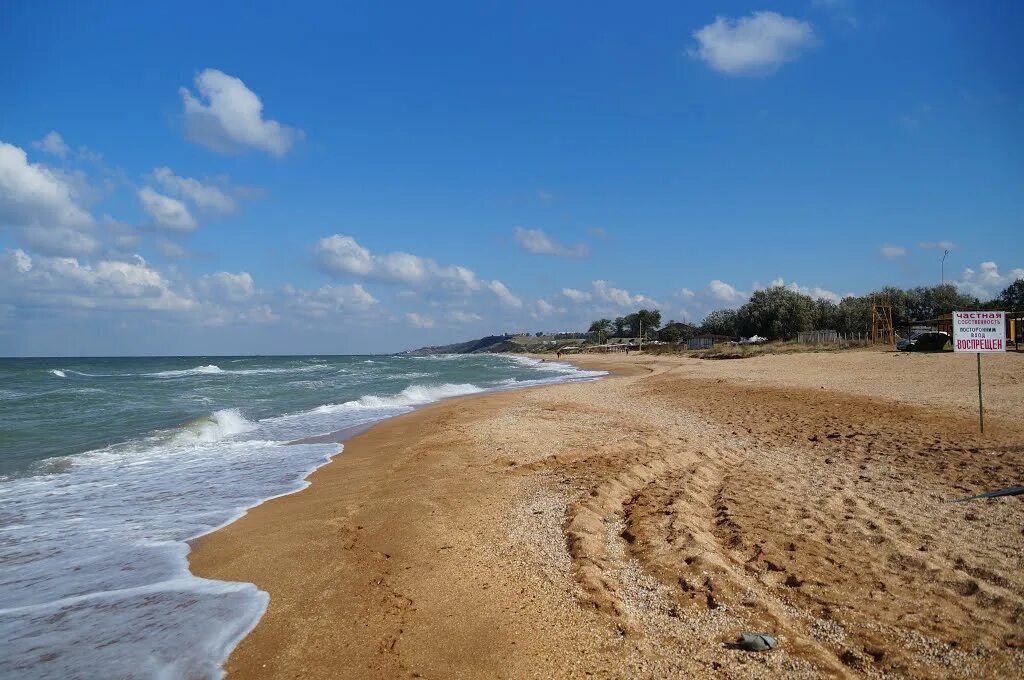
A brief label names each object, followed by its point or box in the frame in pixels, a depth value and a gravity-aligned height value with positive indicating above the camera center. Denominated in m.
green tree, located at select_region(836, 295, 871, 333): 61.47 +2.57
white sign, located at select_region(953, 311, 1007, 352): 10.00 +0.02
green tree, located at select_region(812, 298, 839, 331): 65.74 +2.37
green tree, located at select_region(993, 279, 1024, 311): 60.79 +4.56
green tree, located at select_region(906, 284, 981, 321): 65.06 +4.21
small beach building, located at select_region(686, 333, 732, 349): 70.19 -0.17
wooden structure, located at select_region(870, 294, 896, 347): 36.66 +0.45
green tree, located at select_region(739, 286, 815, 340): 65.19 +3.15
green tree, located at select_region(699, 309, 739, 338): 85.29 +2.87
